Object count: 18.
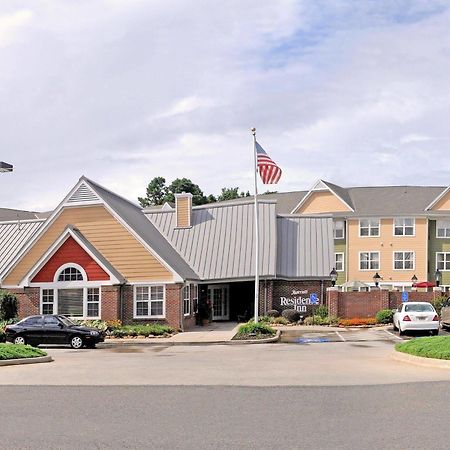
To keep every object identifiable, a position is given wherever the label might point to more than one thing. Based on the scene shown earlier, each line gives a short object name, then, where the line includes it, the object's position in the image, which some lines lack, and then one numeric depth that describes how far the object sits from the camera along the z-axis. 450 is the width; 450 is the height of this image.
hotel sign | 41.00
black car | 28.31
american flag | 32.72
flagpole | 32.41
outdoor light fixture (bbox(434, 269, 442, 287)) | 52.18
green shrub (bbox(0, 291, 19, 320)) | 36.41
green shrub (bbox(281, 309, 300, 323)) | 39.41
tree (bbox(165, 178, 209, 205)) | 96.38
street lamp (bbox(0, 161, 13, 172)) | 23.21
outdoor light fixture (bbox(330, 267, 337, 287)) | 40.62
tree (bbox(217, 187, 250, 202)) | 98.88
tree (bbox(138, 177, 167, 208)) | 101.75
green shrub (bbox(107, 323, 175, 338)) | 33.19
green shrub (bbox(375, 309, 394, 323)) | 37.97
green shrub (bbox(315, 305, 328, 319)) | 40.22
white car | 30.25
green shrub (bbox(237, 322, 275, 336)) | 30.16
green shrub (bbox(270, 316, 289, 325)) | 38.53
